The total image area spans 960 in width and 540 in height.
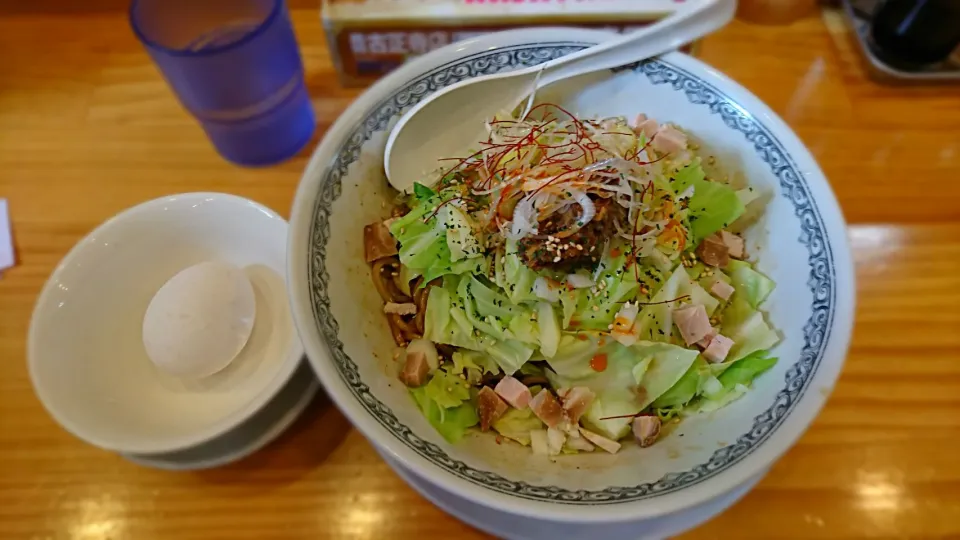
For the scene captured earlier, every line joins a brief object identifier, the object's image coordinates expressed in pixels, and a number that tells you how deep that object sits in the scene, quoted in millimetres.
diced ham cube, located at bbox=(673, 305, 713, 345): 265
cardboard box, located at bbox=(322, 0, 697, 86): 348
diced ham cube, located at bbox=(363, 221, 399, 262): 283
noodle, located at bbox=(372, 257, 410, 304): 288
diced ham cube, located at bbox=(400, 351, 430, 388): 261
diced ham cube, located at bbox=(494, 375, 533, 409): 264
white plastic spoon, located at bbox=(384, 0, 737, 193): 293
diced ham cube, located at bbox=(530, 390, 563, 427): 261
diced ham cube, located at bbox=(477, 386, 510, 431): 263
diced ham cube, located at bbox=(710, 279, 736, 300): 281
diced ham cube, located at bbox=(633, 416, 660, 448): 254
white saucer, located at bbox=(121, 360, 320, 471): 274
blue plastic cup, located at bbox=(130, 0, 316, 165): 315
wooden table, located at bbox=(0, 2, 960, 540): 278
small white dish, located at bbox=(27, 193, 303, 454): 272
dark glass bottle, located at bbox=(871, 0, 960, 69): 364
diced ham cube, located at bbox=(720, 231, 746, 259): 294
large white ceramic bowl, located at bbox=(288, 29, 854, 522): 222
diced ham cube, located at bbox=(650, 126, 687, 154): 294
